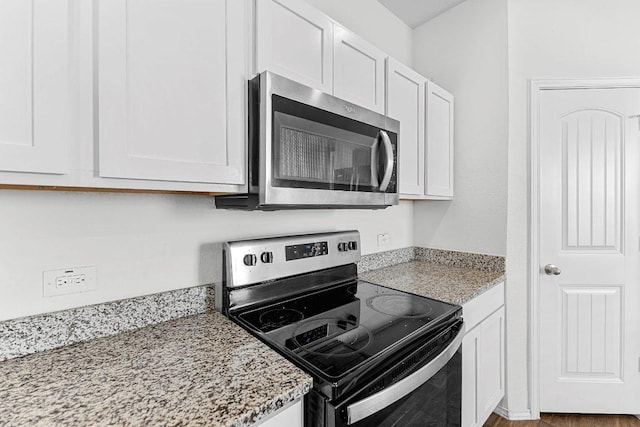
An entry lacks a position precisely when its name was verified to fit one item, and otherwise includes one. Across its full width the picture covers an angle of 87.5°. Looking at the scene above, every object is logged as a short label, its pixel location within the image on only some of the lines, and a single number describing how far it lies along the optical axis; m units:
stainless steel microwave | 1.10
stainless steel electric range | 0.92
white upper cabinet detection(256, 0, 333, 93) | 1.16
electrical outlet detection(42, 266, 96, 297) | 1.01
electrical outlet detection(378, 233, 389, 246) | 2.24
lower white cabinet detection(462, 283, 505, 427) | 1.63
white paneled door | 2.04
